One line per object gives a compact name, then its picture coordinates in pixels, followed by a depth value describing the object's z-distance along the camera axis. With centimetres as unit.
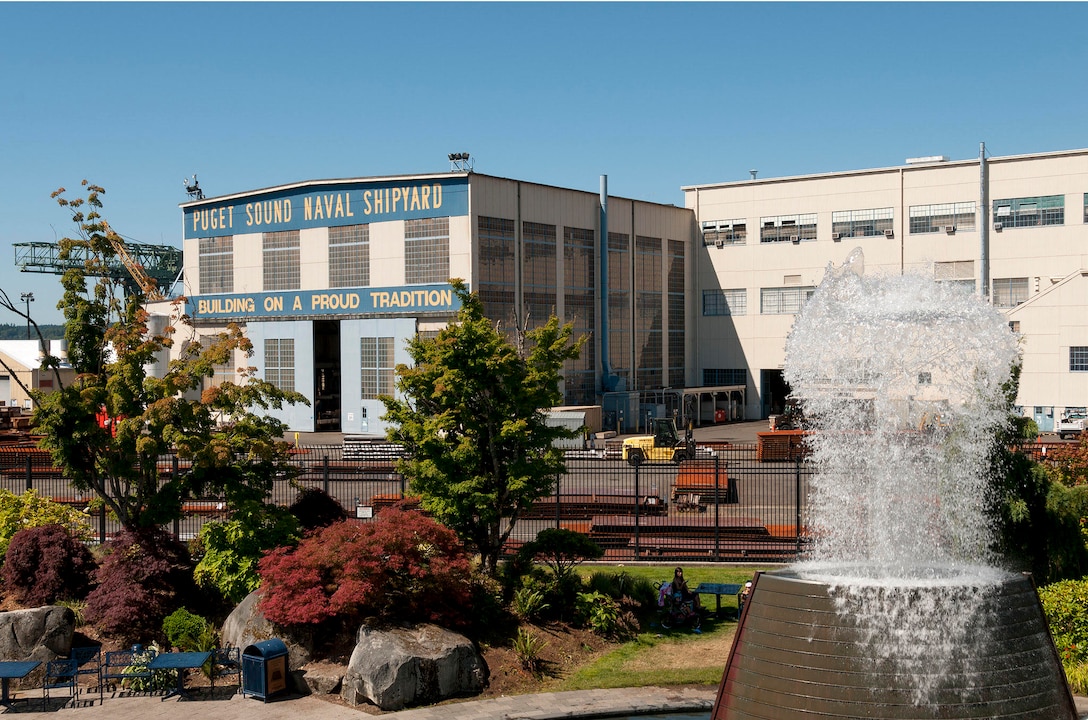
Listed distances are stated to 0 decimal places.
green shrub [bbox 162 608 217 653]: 1884
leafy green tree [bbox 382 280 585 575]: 2122
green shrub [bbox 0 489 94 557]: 2228
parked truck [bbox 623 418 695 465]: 4381
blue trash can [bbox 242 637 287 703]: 1723
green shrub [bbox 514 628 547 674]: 1853
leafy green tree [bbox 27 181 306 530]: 2075
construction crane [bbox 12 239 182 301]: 11006
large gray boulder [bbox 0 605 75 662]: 1861
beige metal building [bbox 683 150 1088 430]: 5316
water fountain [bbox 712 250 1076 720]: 1243
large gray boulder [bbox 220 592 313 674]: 1834
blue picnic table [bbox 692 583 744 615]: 2142
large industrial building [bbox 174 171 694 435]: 5306
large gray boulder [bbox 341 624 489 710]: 1695
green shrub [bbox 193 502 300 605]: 2011
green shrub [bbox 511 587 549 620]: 2028
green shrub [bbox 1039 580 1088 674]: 1795
